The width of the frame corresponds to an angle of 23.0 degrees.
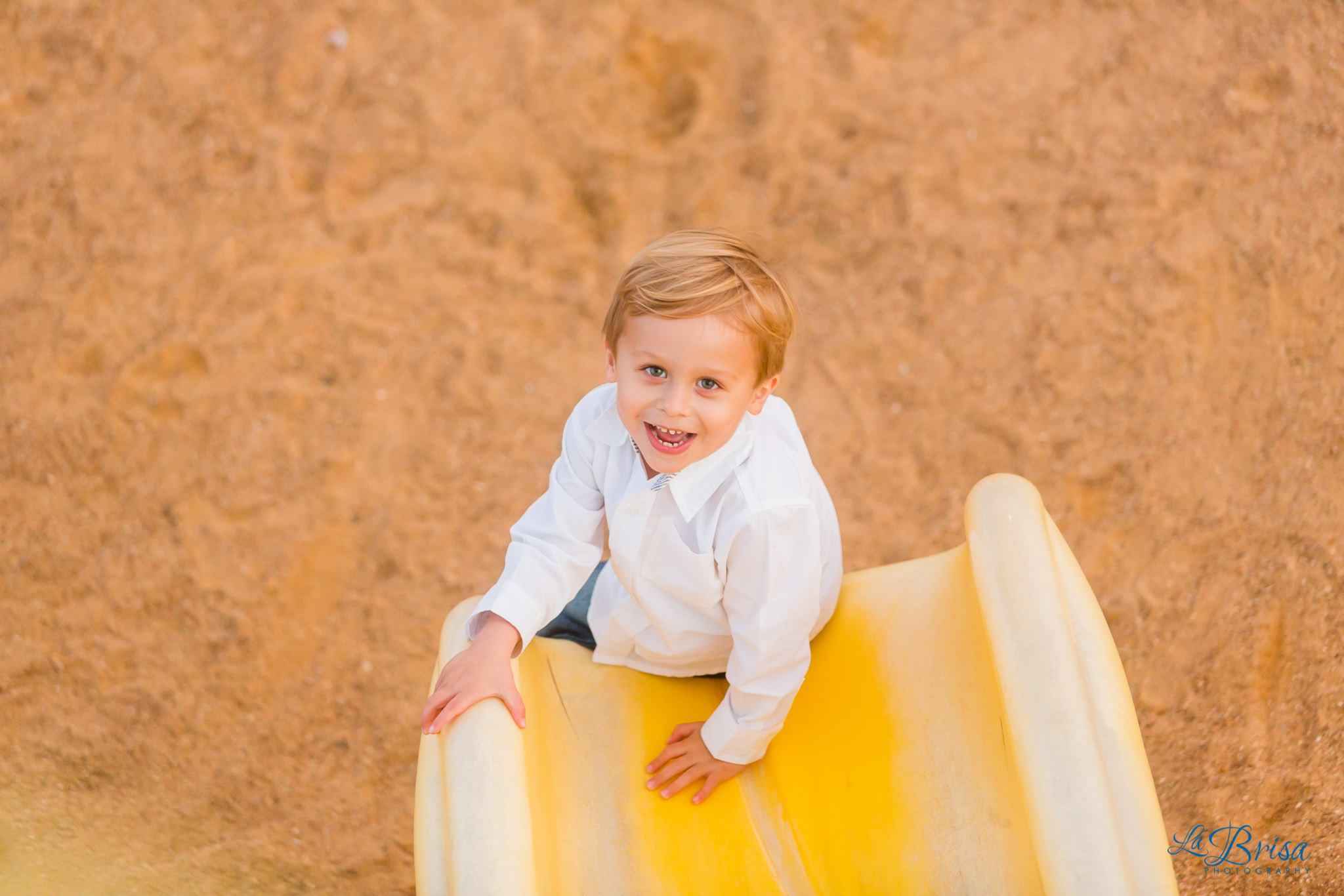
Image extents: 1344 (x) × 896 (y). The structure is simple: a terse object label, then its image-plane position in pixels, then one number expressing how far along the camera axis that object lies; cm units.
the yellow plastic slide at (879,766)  276
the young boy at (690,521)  282
